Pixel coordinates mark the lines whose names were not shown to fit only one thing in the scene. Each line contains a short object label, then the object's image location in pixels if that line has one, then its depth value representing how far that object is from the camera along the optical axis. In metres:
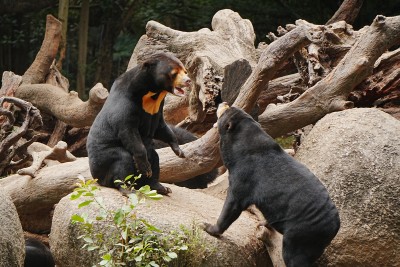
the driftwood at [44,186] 14.49
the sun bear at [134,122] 12.10
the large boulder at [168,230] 11.25
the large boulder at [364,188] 11.67
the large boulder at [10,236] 10.00
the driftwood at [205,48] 15.52
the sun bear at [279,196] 10.71
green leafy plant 10.48
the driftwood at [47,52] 21.28
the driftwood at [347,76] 13.67
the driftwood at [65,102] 17.93
